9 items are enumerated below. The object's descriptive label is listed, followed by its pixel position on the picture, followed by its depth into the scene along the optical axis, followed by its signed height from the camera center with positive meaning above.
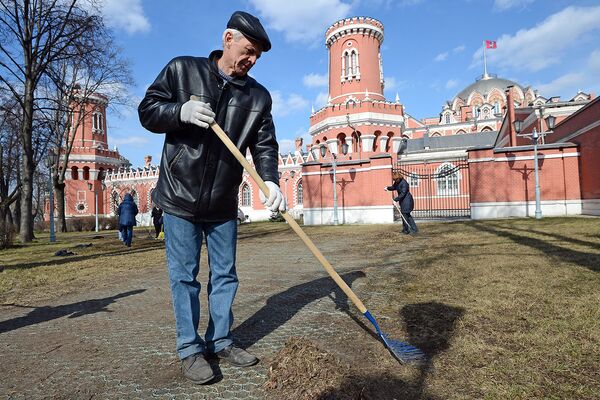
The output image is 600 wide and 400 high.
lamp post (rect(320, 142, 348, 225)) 18.48 +0.50
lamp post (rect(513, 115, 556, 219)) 14.91 +0.59
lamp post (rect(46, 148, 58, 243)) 17.00 +1.38
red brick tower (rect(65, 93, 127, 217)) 46.19 +5.82
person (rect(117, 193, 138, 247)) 12.05 -0.24
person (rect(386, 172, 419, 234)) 11.17 +0.07
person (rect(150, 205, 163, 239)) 14.75 -0.30
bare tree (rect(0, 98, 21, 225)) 14.44 +4.77
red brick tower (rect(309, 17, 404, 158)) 31.70 +9.62
